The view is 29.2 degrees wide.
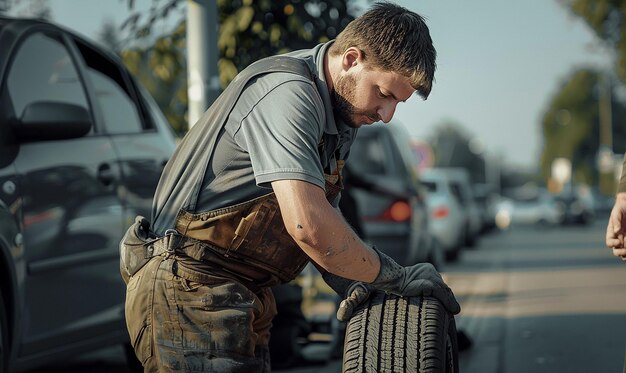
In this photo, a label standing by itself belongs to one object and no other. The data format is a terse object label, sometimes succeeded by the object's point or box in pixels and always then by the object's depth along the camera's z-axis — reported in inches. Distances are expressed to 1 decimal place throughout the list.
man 116.6
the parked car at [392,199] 430.0
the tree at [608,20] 1485.0
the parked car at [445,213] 869.8
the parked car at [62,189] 183.3
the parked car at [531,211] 2078.6
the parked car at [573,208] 2026.3
